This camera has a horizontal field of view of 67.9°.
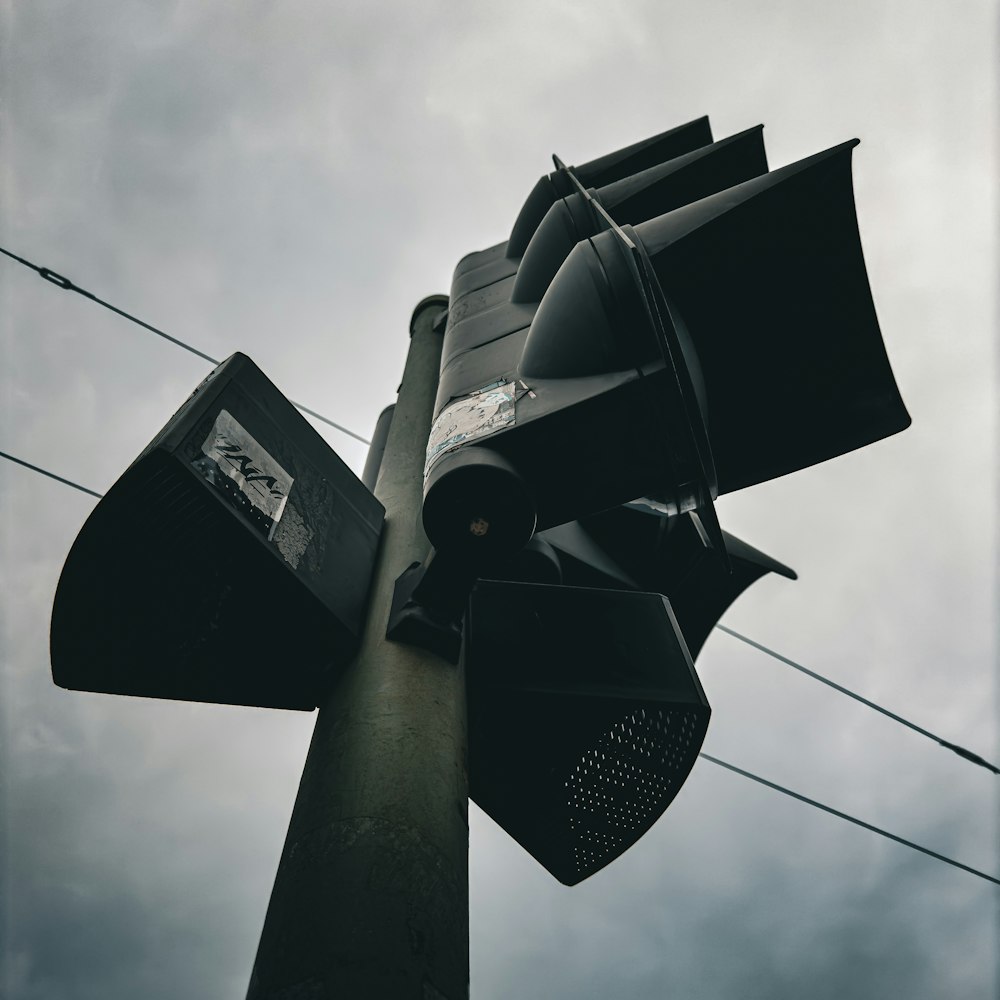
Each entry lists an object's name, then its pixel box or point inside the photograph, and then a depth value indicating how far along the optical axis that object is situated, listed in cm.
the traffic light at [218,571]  282
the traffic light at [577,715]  367
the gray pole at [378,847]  210
